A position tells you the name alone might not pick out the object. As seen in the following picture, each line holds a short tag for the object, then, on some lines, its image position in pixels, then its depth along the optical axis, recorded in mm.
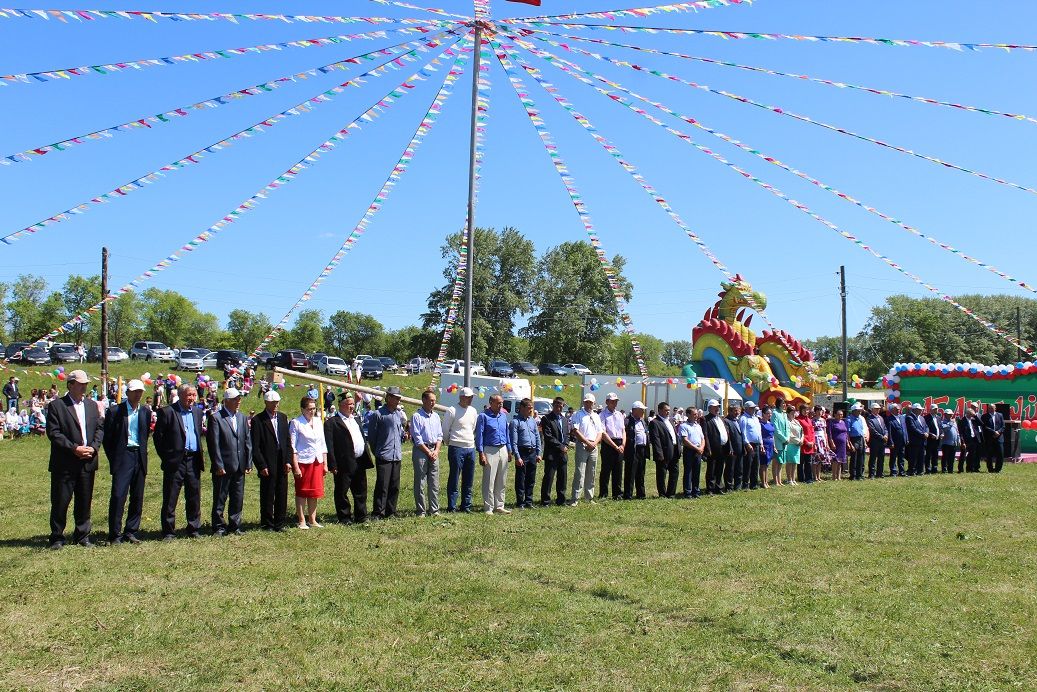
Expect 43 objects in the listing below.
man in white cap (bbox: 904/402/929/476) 17953
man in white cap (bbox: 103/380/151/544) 8594
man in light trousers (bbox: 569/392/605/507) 12234
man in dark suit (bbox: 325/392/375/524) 10016
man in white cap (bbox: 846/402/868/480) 17000
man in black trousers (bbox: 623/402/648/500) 12891
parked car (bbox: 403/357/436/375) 46738
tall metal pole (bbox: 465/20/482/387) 10805
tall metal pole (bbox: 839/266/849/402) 40719
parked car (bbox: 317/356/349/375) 46812
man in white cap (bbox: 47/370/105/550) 8273
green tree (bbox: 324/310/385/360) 89375
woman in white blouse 9586
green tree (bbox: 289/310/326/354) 86812
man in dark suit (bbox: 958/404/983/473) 18812
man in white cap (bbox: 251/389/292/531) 9438
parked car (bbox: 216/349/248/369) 42022
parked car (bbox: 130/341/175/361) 50625
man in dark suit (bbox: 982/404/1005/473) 18547
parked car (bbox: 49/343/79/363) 41950
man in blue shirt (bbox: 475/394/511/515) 11086
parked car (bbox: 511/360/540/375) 58666
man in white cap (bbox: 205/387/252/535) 9156
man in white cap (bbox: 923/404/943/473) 18422
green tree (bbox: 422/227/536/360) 53562
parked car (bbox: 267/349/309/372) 39375
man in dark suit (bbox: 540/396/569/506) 12016
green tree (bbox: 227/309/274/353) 79750
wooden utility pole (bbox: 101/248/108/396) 32275
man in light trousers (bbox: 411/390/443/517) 10477
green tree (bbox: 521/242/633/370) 60062
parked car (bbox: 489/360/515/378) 53750
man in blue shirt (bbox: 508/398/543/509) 11734
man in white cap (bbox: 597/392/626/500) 12789
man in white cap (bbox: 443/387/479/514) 10984
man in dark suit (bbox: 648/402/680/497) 13062
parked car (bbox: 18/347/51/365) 39844
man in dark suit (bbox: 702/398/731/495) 13852
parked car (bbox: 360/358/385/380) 44844
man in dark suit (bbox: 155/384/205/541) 8945
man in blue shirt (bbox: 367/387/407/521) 10383
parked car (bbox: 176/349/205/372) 44844
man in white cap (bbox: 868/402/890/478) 17344
